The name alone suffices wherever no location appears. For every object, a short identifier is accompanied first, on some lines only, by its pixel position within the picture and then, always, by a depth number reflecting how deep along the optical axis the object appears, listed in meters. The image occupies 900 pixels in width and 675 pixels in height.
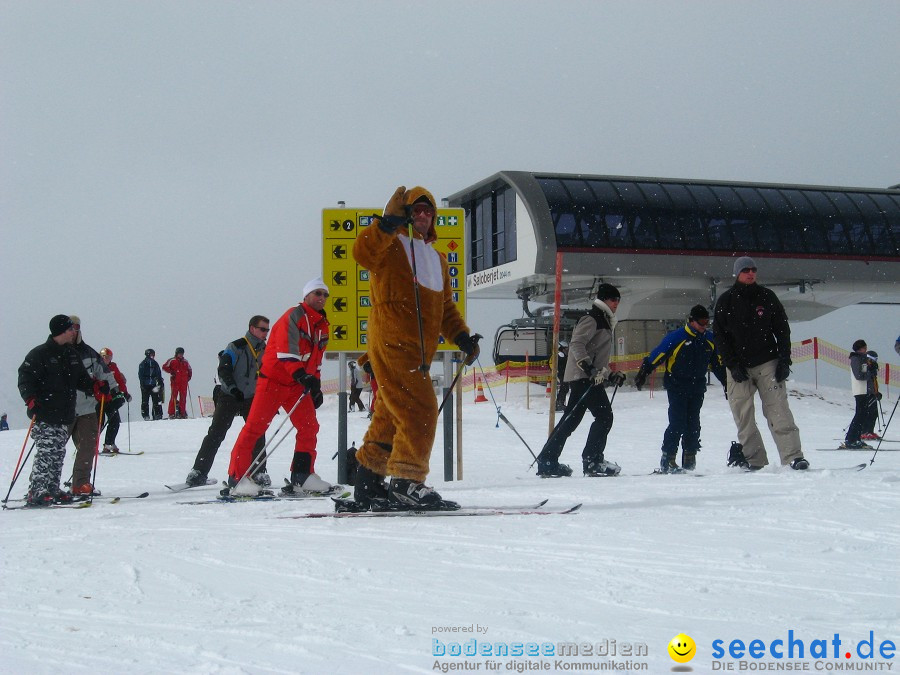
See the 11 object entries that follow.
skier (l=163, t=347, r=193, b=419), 21.56
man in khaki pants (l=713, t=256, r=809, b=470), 7.05
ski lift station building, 30.70
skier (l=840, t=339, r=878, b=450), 11.83
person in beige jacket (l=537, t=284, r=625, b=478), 8.00
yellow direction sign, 8.38
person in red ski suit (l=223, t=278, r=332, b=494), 6.70
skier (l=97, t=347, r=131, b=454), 12.96
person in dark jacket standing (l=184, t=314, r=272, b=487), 7.93
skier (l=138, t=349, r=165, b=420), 21.52
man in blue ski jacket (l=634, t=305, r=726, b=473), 8.55
